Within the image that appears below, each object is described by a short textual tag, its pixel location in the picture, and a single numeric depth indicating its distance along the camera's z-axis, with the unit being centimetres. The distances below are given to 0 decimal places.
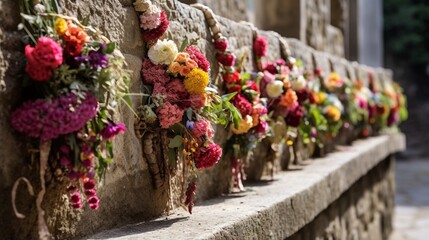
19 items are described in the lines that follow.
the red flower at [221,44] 267
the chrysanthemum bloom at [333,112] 423
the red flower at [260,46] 319
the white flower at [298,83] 347
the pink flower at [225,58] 270
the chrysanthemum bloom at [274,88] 311
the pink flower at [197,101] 215
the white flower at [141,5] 210
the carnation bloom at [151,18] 212
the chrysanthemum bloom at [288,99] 324
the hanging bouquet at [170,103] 210
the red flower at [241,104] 269
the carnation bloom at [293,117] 337
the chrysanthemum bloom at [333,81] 455
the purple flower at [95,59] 163
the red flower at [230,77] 277
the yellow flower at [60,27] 161
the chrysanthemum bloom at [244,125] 269
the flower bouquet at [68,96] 154
